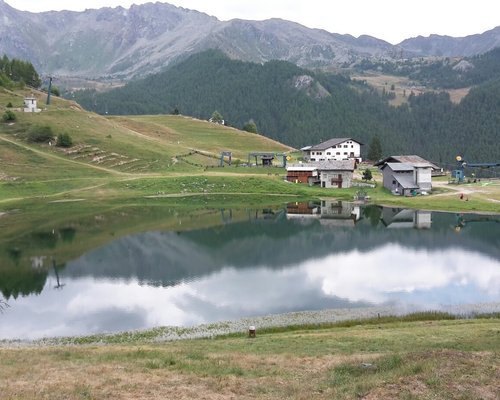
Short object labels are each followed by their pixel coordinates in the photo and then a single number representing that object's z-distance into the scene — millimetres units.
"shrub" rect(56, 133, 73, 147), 114062
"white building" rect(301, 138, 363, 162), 136750
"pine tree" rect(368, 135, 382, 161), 140500
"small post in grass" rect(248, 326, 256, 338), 30266
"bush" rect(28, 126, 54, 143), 114875
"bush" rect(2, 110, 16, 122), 121250
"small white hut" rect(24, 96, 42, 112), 127438
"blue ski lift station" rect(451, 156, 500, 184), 106981
